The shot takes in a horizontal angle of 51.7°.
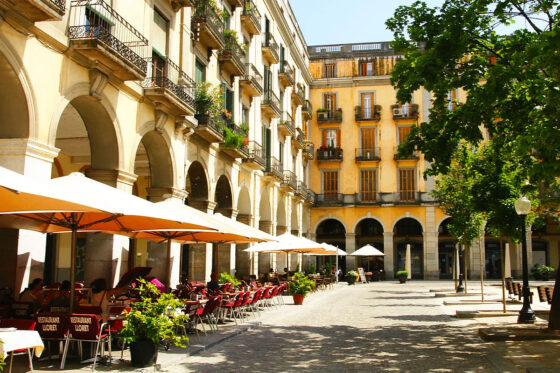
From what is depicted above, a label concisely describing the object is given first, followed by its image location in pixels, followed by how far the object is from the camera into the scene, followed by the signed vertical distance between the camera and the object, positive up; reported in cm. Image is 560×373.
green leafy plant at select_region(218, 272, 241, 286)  1716 -85
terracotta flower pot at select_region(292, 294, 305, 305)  2020 -155
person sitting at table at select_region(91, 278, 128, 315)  1001 -74
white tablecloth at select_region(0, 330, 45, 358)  614 -97
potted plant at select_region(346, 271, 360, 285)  3716 -158
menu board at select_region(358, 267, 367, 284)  3921 -152
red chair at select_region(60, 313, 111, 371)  812 -106
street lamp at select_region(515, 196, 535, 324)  1320 -71
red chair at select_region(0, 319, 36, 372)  709 -89
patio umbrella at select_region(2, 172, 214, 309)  824 +60
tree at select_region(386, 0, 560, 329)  1024 +336
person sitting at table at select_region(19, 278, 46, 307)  1015 -75
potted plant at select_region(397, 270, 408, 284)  3838 -149
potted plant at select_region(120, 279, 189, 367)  838 -112
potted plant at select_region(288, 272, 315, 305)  2016 -121
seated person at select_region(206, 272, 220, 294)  1505 -91
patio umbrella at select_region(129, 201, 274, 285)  1291 +46
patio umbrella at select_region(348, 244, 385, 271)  3734 +9
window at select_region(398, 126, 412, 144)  4628 +964
